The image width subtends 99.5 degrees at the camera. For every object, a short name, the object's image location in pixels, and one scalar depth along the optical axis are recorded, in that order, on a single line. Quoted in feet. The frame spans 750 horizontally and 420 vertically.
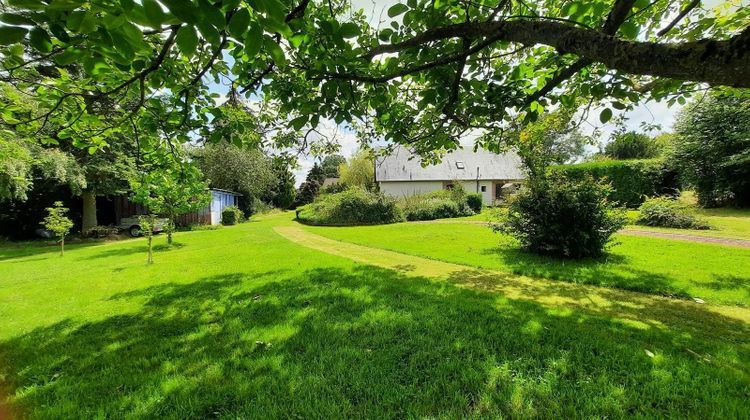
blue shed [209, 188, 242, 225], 81.09
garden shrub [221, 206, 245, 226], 83.35
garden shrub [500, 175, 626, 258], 24.95
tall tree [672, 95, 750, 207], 52.60
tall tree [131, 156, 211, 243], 38.75
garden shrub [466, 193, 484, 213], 77.56
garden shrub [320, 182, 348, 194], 124.26
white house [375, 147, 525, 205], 112.06
